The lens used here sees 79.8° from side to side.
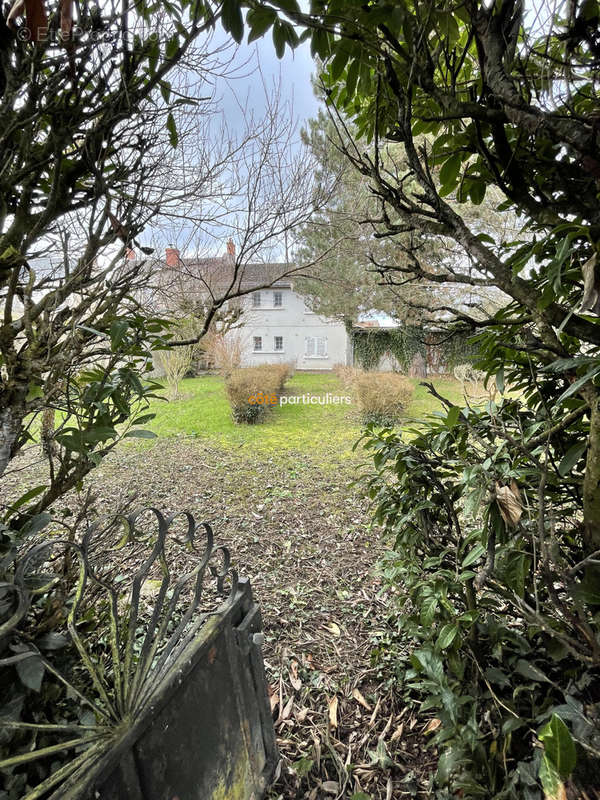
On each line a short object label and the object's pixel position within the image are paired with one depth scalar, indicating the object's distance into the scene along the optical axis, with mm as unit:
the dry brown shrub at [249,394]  7723
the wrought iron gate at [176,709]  709
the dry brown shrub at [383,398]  7461
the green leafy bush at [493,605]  805
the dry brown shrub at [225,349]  9438
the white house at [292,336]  17734
